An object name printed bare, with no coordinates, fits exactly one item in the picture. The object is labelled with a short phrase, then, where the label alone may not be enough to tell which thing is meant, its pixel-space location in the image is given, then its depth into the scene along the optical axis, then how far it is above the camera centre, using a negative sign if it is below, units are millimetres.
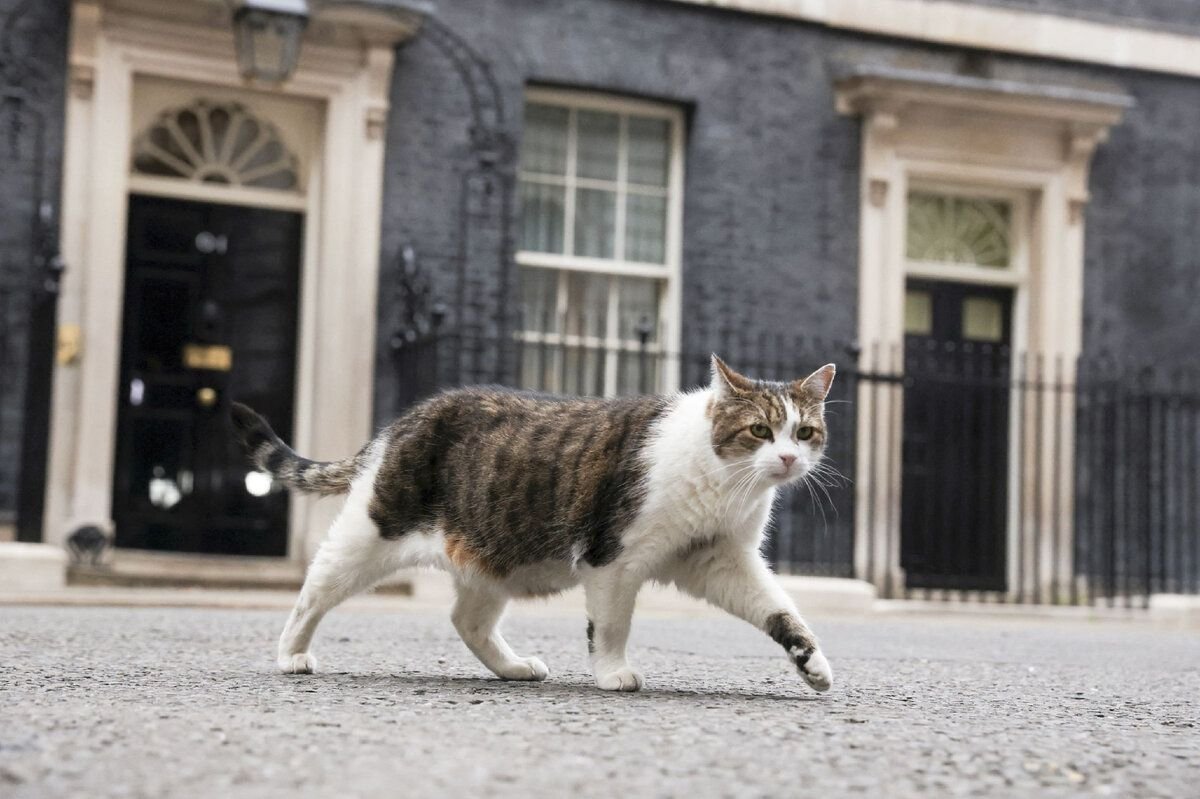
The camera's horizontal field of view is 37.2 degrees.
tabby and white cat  5066 -110
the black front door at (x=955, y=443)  14336 +316
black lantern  11680 +2791
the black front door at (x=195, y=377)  12633 +558
